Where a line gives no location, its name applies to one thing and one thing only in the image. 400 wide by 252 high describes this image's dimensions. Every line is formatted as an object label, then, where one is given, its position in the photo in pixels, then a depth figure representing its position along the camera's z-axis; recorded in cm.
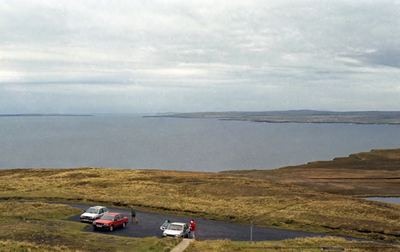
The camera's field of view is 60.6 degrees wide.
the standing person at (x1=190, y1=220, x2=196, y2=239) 2907
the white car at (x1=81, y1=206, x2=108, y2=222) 3247
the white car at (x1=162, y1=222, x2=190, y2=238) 2788
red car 2983
